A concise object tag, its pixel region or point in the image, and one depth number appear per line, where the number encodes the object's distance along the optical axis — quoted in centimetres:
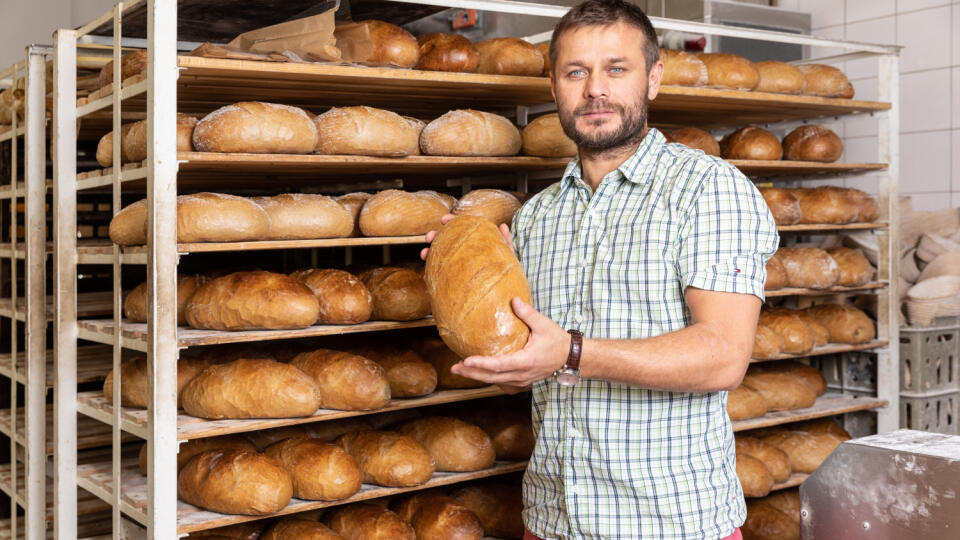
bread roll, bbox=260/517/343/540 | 264
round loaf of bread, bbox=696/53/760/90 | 349
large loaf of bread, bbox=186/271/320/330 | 250
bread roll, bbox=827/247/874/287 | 381
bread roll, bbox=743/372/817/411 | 362
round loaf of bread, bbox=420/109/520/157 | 283
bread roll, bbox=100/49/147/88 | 259
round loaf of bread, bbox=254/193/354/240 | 264
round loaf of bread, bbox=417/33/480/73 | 291
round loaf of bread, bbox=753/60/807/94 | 369
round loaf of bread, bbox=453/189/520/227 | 287
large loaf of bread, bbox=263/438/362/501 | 256
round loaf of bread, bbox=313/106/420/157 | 267
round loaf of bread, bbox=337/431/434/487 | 270
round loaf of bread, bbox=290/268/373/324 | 267
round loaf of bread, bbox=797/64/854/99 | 380
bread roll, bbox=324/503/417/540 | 269
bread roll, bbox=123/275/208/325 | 268
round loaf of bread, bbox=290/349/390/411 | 264
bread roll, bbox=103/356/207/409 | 259
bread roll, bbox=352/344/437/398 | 281
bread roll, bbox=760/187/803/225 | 365
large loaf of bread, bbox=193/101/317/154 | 245
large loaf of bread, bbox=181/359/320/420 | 248
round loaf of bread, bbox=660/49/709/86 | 333
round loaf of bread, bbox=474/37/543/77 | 297
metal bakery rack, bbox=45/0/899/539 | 230
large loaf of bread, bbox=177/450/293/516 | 243
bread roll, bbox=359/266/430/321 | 278
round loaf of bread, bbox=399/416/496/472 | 287
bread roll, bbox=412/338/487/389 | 295
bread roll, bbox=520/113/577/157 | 291
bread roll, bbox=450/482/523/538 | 295
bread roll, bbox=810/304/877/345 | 383
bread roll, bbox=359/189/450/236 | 278
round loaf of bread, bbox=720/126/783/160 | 366
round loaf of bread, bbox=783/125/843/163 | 378
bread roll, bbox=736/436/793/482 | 351
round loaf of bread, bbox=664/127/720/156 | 353
